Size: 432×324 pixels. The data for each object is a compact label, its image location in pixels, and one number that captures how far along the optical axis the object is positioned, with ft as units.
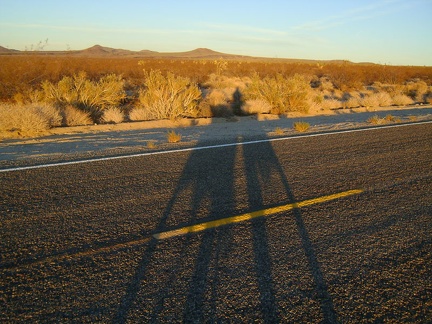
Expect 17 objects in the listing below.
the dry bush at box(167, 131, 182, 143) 31.73
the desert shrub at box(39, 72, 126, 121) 52.44
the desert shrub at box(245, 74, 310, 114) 60.13
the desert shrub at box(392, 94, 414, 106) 78.00
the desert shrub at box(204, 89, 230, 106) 59.18
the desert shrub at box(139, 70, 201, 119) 49.93
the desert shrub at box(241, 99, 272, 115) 56.44
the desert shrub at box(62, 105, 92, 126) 44.26
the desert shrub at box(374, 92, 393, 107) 74.43
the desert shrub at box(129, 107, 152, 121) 49.49
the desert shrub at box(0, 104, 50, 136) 36.11
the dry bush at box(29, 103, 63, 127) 39.81
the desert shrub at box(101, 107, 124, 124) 48.14
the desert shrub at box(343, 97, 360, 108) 72.02
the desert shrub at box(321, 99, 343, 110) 67.82
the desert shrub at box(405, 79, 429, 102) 91.42
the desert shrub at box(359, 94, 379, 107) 70.79
